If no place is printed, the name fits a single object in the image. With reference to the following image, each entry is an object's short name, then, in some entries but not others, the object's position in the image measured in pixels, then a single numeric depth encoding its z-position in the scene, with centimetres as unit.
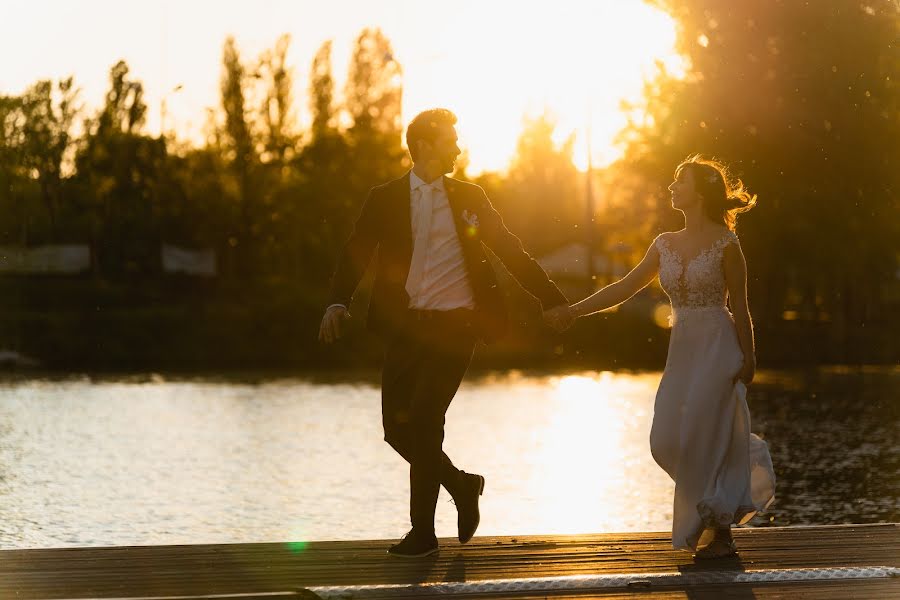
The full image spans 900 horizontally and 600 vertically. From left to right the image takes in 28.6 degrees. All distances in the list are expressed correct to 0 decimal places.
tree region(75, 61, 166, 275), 6041
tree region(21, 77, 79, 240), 5997
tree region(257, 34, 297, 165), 6088
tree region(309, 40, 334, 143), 6819
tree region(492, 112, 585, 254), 9856
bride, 852
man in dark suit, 852
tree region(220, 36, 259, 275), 5944
